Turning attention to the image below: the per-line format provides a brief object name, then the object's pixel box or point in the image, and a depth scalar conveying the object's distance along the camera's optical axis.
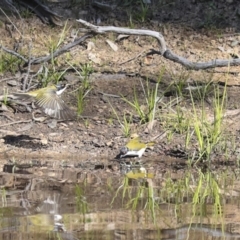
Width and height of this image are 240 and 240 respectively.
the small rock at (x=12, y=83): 16.98
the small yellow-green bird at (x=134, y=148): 13.91
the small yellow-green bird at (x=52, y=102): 14.74
